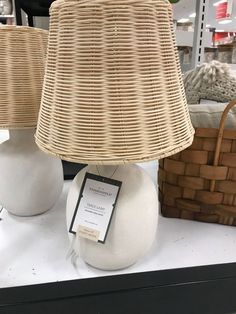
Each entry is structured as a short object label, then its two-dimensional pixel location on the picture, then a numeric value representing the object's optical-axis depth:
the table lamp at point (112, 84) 0.36
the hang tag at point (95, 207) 0.48
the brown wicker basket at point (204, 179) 0.59
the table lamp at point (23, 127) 0.54
